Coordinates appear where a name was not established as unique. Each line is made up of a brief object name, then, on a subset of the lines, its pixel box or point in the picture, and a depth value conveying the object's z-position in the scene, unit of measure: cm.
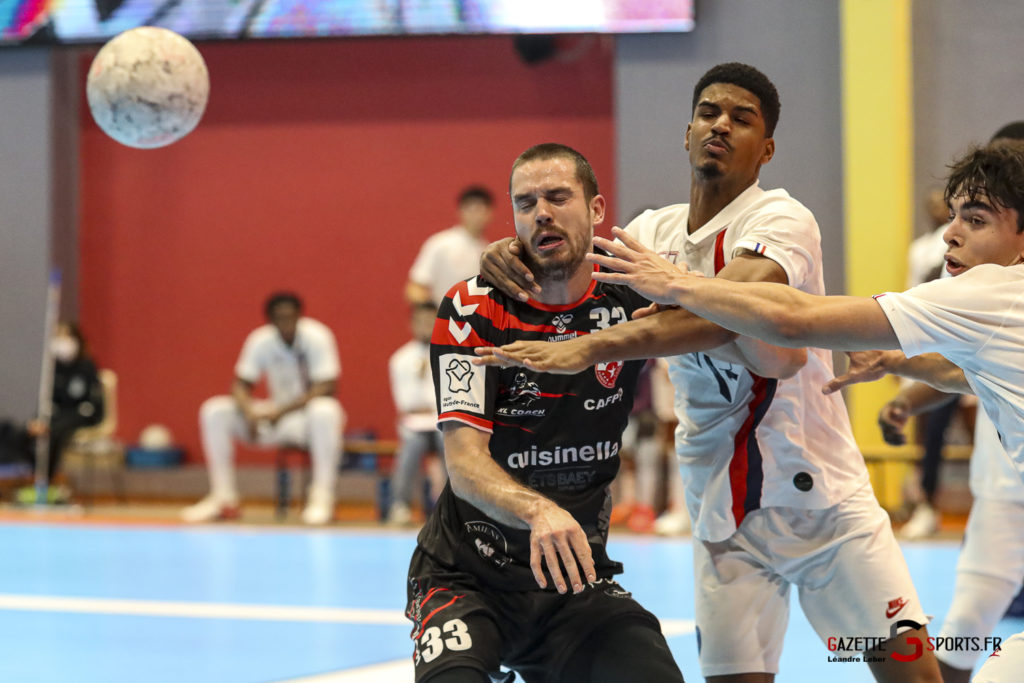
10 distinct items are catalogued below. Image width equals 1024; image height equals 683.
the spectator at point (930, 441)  1778
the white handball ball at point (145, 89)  1046
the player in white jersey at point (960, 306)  587
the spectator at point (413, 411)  2022
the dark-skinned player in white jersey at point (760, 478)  702
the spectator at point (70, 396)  2297
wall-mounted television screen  2222
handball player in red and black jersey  671
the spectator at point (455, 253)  2077
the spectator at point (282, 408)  2109
